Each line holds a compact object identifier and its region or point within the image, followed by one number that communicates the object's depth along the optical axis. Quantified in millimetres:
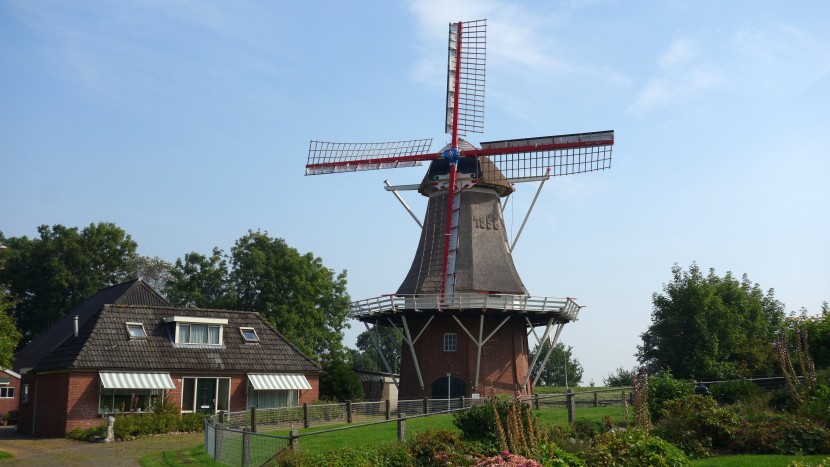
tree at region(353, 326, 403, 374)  84188
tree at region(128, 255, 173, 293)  63312
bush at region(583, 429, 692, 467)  11750
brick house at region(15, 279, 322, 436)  27641
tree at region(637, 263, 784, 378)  34022
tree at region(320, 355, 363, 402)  36406
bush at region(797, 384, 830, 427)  15148
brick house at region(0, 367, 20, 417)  40938
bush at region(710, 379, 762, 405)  19641
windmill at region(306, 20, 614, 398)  31922
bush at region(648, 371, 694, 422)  18281
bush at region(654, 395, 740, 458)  14672
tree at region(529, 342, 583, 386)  83625
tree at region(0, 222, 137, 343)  55594
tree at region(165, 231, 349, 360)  47094
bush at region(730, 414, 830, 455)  13984
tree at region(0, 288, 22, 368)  22797
